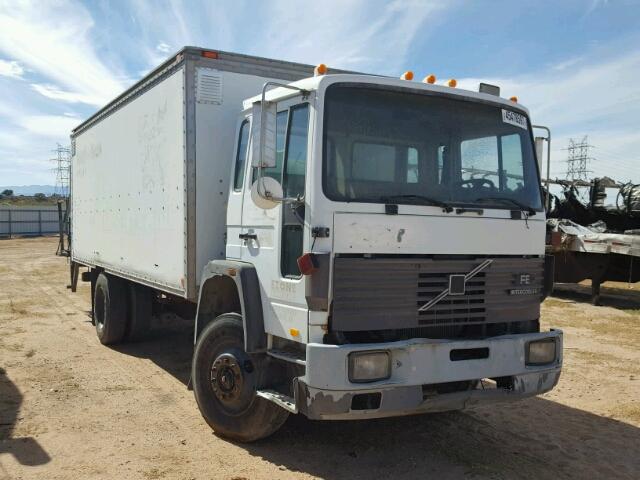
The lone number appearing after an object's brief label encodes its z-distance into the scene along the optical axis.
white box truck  3.81
